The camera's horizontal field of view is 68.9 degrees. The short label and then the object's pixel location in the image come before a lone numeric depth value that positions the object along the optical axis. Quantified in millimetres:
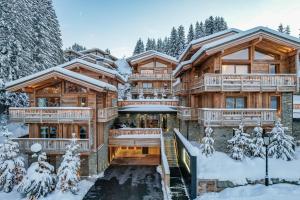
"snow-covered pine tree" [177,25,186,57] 72688
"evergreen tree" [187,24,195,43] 72938
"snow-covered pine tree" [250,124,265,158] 16875
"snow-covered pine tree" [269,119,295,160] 16828
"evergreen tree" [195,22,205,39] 71206
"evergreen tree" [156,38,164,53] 92106
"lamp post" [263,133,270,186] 14320
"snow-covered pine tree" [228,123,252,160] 16641
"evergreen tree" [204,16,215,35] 69312
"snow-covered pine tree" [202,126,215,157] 16838
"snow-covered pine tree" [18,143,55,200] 15875
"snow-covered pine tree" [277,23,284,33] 69550
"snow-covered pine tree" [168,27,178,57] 74188
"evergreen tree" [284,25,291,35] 70312
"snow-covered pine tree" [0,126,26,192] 17156
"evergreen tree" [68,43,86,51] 134262
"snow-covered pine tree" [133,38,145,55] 98062
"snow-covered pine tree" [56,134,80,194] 16562
